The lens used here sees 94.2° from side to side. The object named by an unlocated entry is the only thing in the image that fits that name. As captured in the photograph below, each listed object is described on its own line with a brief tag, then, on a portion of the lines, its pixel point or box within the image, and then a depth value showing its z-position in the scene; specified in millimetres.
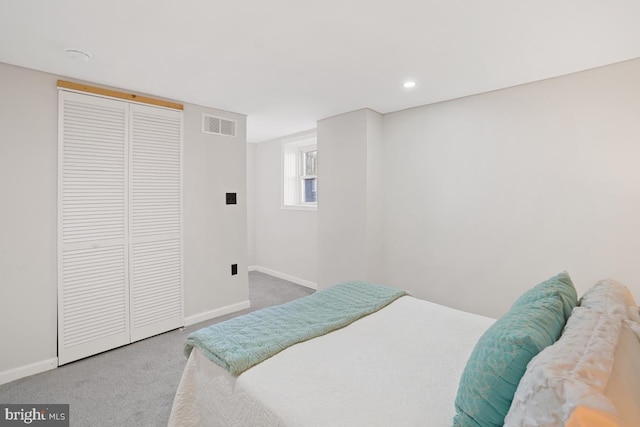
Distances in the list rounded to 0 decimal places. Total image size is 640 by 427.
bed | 709
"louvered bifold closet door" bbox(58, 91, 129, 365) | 2465
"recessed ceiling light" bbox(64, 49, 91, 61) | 2045
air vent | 3354
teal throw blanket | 1411
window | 4867
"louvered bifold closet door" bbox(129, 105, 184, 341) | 2848
